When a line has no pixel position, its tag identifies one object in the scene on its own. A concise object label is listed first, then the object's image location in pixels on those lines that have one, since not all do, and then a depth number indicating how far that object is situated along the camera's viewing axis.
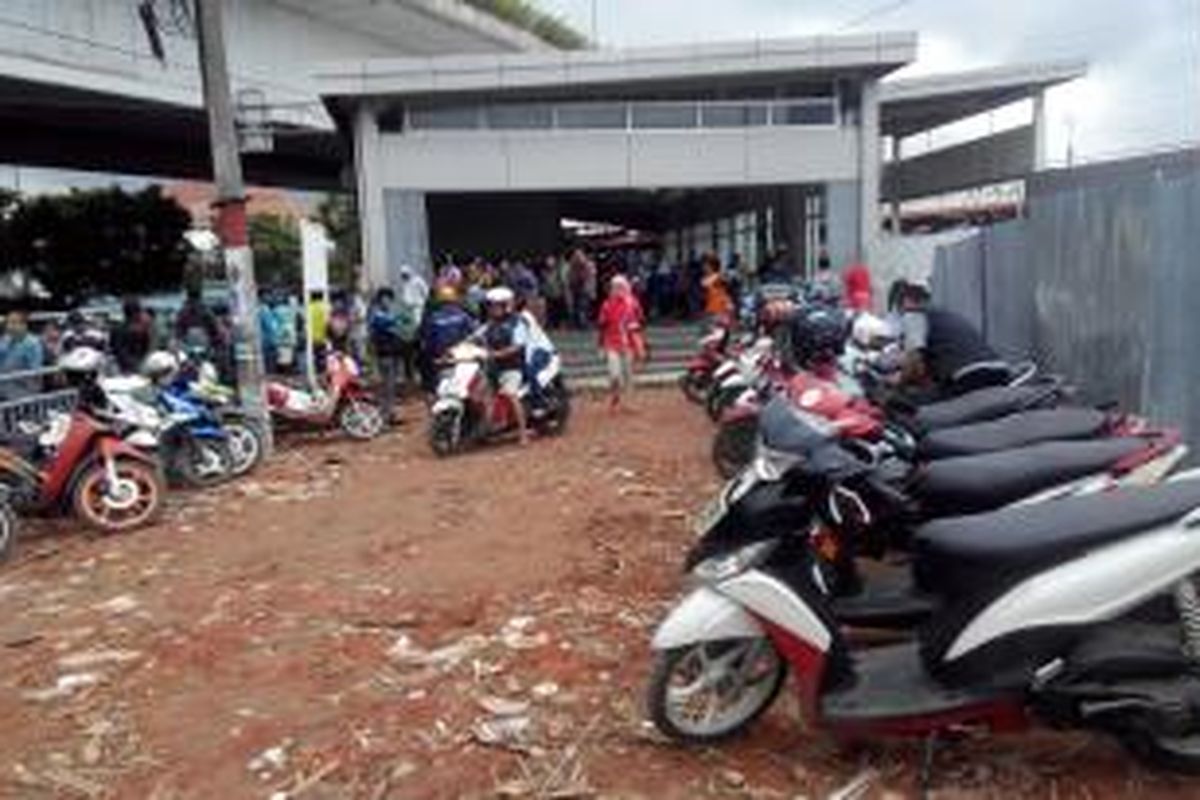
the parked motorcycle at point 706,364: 14.25
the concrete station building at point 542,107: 20.44
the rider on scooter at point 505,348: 12.43
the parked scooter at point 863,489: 4.67
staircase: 19.33
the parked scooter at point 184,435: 10.27
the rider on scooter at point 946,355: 8.39
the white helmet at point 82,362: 9.40
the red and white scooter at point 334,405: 13.49
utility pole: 12.18
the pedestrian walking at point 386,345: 15.53
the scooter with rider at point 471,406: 12.15
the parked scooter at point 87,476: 9.16
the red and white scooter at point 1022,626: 4.15
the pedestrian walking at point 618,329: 15.21
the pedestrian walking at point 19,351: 12.26
